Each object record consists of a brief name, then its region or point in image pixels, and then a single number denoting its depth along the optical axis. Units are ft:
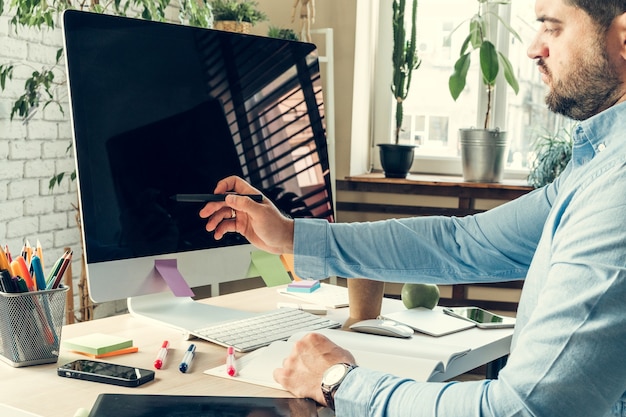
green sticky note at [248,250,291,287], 4.83
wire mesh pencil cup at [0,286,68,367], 3.62
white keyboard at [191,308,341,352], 4.11
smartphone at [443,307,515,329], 4.68
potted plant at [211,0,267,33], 8.64
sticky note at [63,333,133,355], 3.87
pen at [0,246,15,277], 3.68
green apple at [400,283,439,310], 5.05
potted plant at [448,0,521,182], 9.17
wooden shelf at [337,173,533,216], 9.21
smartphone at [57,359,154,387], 3.45
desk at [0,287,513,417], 3.27
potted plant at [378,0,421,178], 9.33
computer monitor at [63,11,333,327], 4.00
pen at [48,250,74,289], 3.75
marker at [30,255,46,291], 3.71
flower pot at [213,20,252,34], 8.62
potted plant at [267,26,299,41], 8.89
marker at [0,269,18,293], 3.59
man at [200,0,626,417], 2.52
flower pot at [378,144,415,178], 9.46
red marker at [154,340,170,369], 3.72
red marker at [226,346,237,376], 3.62
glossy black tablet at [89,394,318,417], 3.06
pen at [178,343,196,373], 3.68
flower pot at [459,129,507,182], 9.20
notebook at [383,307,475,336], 4.50
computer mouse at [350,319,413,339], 4.34
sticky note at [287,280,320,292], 5.48
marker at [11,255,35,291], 3.67
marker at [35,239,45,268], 3.76
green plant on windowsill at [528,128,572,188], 8.65
